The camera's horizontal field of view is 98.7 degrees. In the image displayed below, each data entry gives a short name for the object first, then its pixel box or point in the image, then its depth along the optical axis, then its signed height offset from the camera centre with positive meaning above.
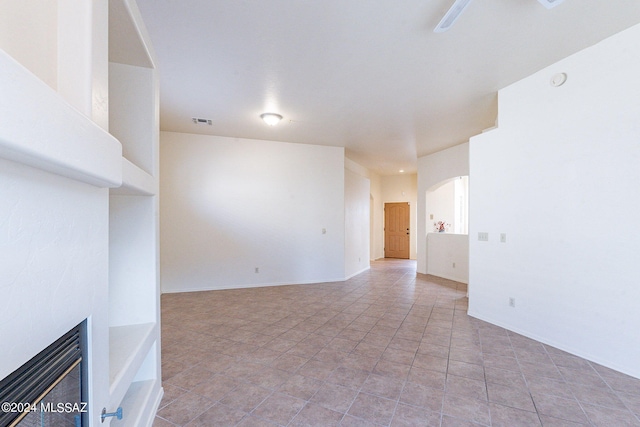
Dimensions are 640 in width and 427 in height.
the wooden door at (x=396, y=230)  9.95 -0.60
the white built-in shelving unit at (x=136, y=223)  1.84 -0.07
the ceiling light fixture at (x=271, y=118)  4.17 +1.47
